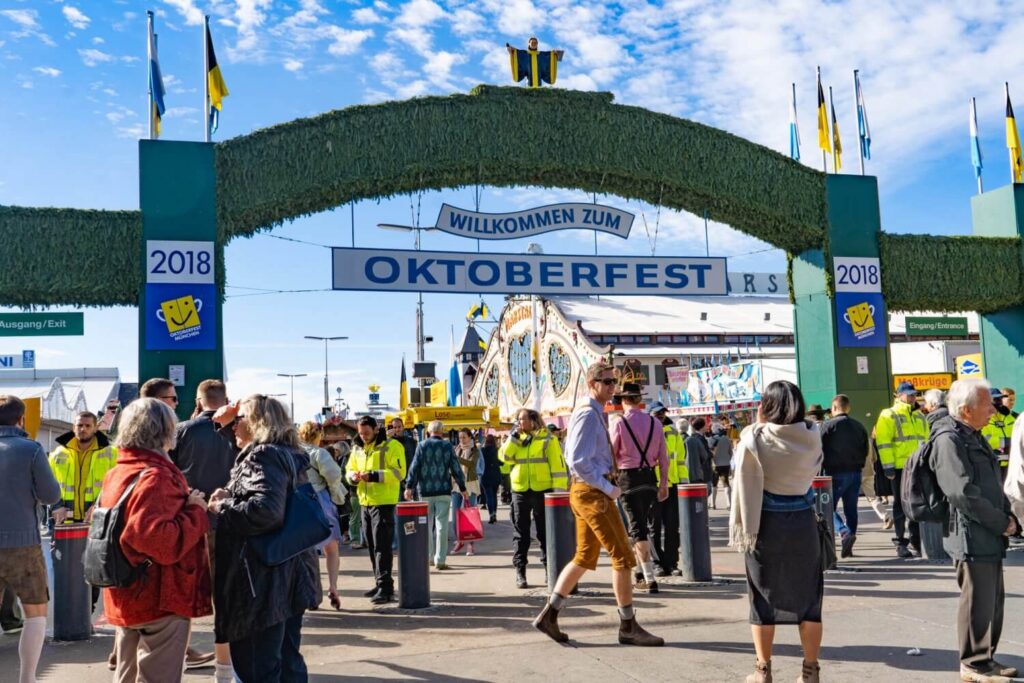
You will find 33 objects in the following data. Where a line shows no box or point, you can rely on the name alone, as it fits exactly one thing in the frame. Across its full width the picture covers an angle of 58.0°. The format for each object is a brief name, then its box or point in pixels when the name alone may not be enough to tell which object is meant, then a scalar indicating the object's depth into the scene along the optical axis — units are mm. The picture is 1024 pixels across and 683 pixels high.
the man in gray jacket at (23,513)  5766
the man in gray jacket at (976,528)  5438
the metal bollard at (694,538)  9516
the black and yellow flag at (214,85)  15445
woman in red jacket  4105
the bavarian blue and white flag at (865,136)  18859
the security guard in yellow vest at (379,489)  9195
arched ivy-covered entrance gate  14016
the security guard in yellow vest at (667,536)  10000
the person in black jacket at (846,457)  10664
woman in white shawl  5262
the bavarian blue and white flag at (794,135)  20609
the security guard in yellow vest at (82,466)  9195
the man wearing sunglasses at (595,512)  6695
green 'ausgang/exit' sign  13914
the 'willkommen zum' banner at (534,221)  15961
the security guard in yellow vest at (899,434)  11125
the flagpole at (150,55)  14890
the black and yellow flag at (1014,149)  19656
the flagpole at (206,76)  14818
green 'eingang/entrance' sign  19469
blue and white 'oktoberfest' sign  15523
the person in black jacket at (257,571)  4418
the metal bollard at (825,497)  10031
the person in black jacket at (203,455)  6438
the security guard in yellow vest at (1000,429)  12117
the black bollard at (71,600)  7633
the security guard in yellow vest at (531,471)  10477
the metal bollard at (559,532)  8844
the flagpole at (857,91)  19203
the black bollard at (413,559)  8609
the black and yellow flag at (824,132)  18719
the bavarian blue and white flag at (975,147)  20266
